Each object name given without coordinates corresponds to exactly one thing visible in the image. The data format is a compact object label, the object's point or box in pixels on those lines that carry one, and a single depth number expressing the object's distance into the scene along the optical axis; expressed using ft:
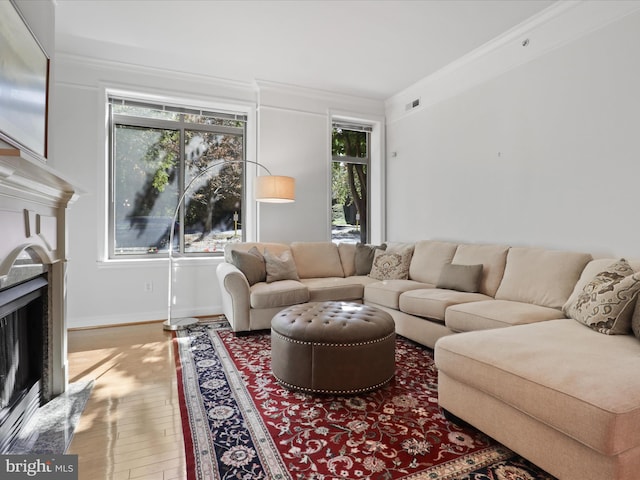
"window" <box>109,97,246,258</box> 13.92
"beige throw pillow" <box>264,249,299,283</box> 12.62
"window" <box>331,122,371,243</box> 17.60
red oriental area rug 5.15
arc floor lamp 13.08
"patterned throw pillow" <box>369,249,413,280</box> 13.35
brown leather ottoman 7.16
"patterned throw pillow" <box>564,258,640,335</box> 6.48
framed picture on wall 5.57
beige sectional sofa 4.28
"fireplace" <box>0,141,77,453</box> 5.33
